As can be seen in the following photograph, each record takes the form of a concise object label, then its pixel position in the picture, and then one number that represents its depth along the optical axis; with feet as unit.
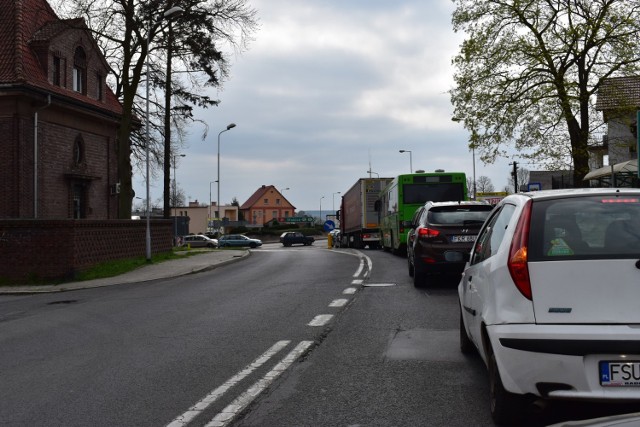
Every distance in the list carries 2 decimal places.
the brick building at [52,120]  84.43
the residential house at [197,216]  394.73
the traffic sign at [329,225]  147.35
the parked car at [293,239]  217.36
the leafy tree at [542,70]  82.64
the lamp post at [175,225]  106.83
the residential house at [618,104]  83.25
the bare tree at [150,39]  84.07
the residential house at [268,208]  483.10
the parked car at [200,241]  201.77
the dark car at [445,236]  40.06
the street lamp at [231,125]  174.81
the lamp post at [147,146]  74.90
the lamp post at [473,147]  90.43
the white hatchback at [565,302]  12.18
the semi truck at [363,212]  111.34
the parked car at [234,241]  198.59
